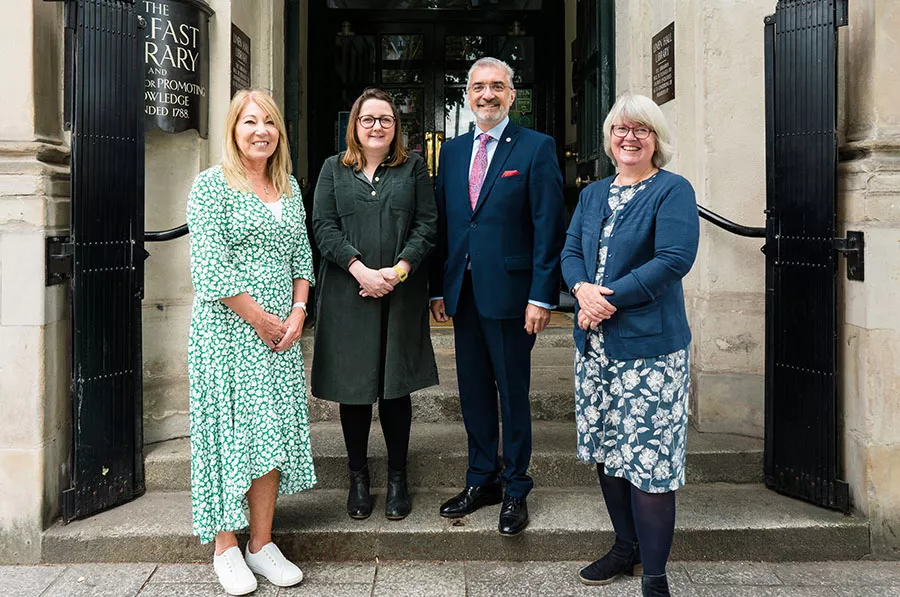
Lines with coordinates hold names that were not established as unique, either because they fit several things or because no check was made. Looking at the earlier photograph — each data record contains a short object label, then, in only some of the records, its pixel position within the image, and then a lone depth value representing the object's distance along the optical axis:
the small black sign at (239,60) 4.22
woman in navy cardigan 2.65
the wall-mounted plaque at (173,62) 3.83
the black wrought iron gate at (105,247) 3.37
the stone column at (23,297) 3.29
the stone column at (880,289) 3.30
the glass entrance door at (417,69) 7.11
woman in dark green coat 3.15
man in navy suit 3.17
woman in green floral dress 2.81
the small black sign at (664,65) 4.26
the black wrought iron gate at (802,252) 3.42
